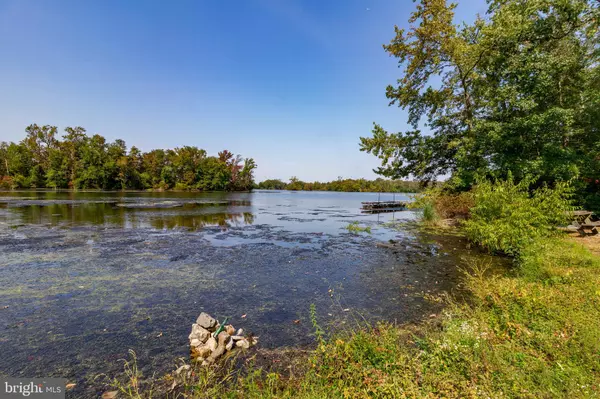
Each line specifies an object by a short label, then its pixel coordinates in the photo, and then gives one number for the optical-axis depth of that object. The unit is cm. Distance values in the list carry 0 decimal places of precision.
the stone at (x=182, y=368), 375
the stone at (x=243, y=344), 447
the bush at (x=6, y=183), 7000
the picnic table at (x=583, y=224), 1260
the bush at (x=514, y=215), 931
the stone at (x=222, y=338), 431
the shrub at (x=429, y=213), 2005
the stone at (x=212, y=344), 423
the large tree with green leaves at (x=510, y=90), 1266
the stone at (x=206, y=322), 453
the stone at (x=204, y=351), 415
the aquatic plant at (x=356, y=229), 1730
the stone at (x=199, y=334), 438
